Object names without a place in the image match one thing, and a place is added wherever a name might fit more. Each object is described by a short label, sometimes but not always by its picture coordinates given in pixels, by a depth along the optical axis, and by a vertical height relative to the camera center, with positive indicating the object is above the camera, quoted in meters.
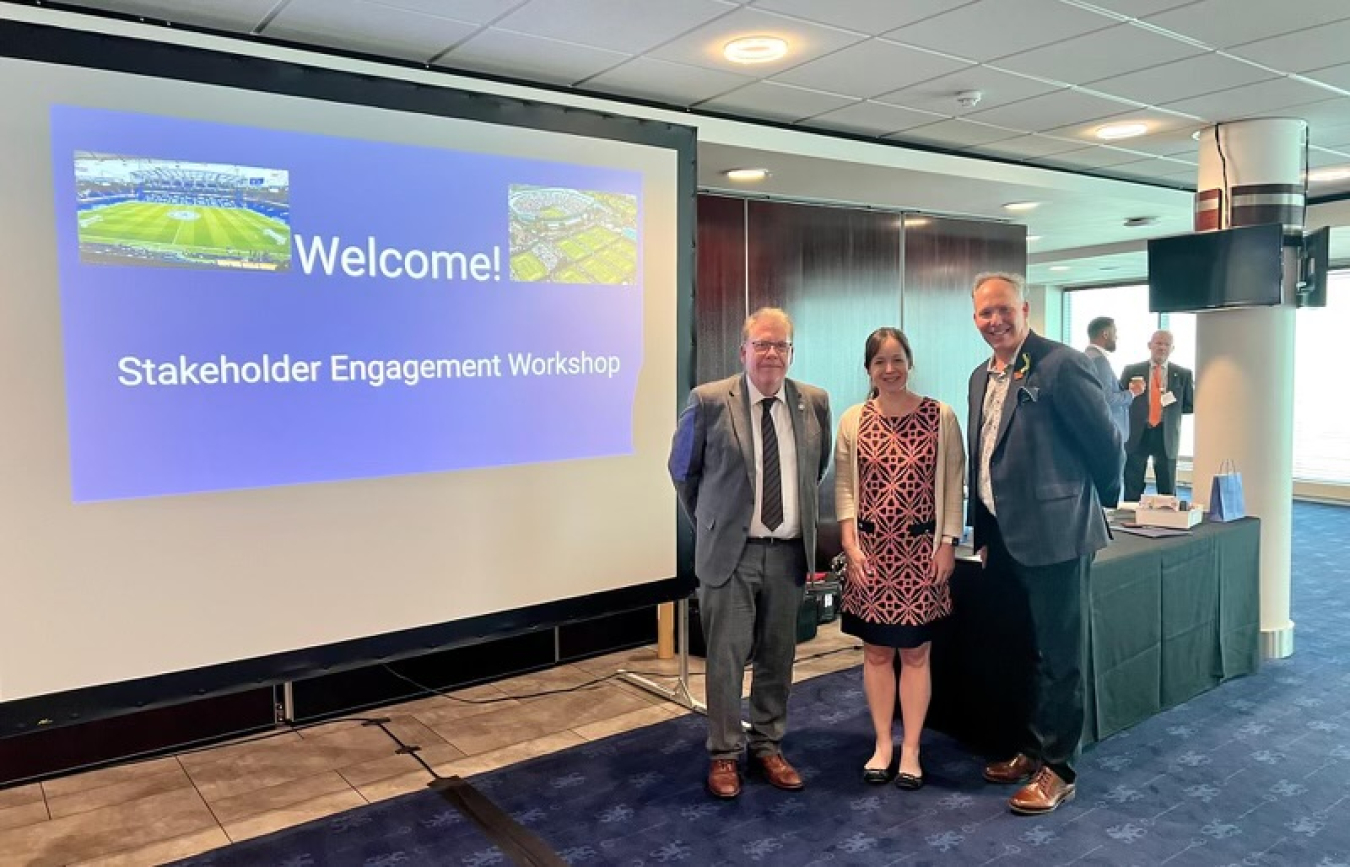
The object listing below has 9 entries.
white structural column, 4.66 -0.03
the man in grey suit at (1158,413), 6.80 -0.40
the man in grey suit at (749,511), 3.20 -0.50
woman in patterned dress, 3.13 -0.49
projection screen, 2.79 +0.00
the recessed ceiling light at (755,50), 3.45 +1.16
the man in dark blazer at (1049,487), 3.01 -0.41
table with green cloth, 3.45 -1.10
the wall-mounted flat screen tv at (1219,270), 4.54 +0.42
